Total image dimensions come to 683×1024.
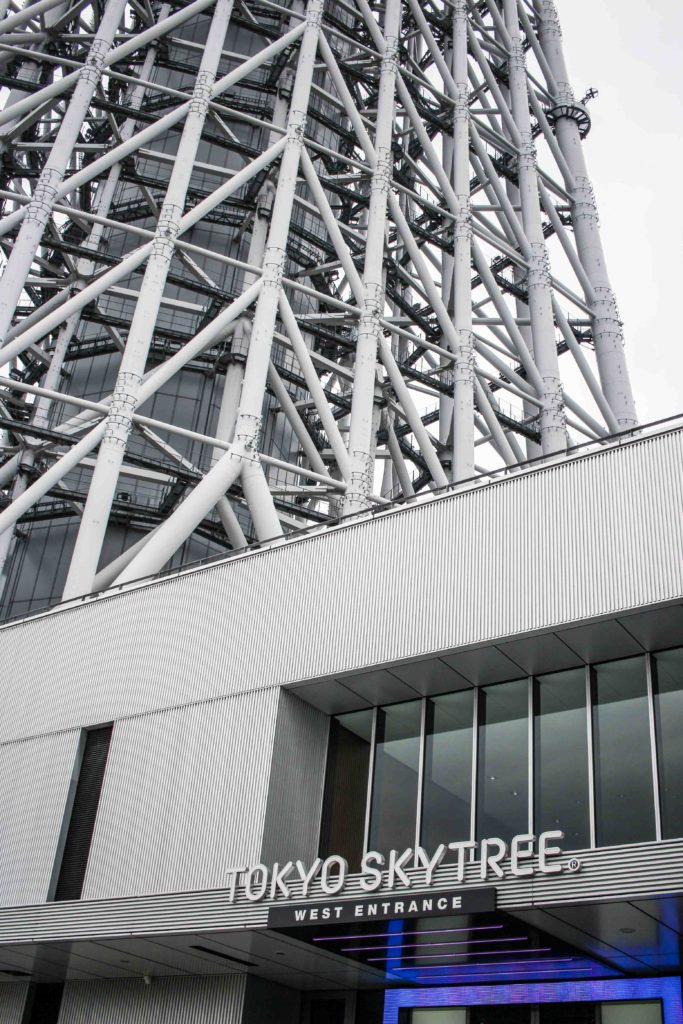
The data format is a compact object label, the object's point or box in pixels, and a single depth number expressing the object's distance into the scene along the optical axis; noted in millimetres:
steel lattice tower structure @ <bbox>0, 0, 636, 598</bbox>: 41656
